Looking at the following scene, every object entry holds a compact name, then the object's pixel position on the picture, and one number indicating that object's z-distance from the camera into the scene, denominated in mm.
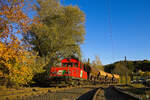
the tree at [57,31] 20688
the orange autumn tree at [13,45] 9297
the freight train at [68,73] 17406
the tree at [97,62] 79425
